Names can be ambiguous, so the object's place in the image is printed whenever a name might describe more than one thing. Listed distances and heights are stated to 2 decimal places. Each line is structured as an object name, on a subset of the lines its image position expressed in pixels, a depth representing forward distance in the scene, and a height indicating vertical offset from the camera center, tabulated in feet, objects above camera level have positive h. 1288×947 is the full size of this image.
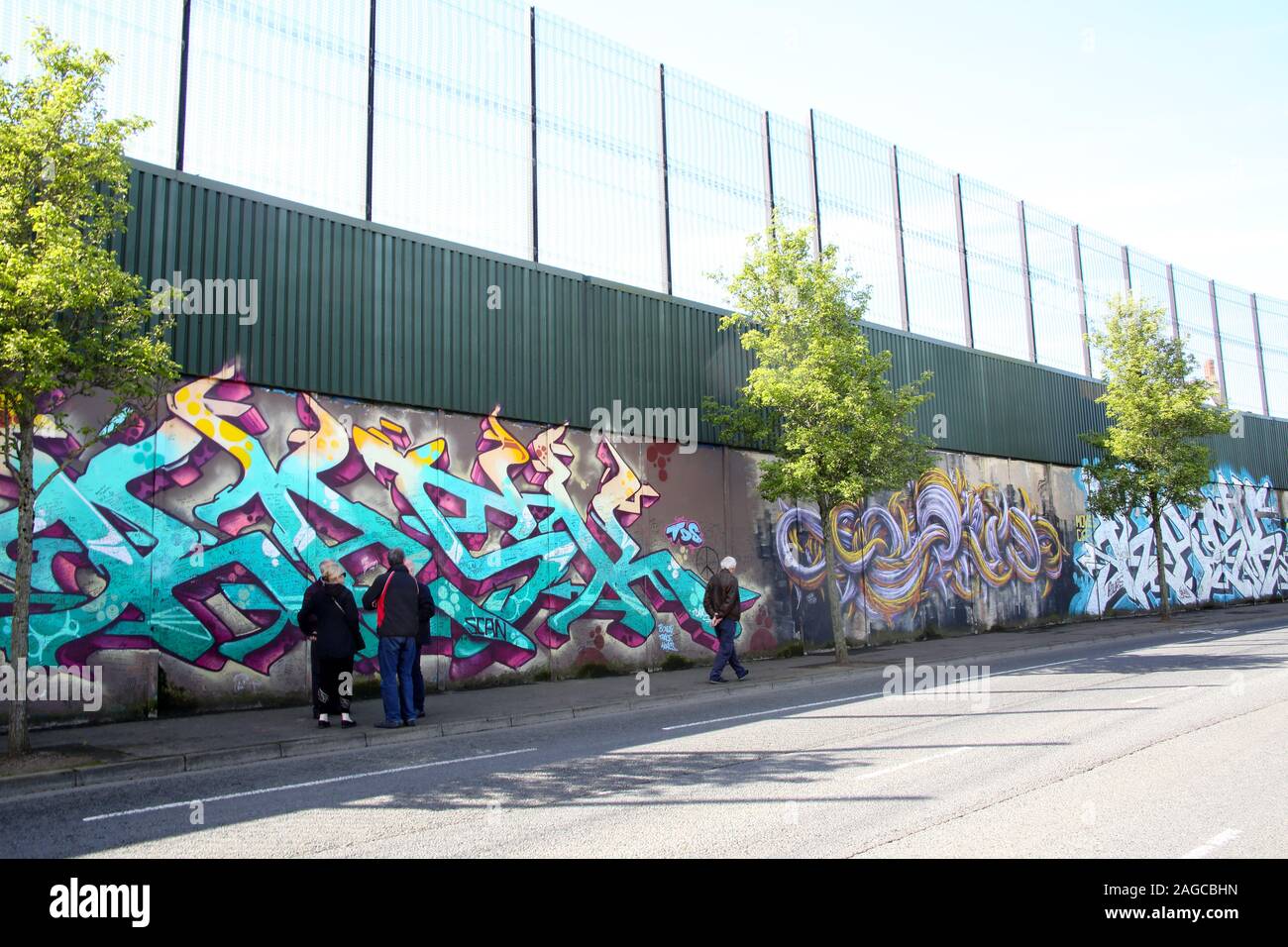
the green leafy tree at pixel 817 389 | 52.65 +10.99
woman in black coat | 34.47 -1.40
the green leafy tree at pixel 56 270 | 27.25 +10.13
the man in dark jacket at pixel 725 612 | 46.65 -1.42
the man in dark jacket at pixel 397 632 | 34.19 -1.35
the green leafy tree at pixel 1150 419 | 80.89 +13.09
